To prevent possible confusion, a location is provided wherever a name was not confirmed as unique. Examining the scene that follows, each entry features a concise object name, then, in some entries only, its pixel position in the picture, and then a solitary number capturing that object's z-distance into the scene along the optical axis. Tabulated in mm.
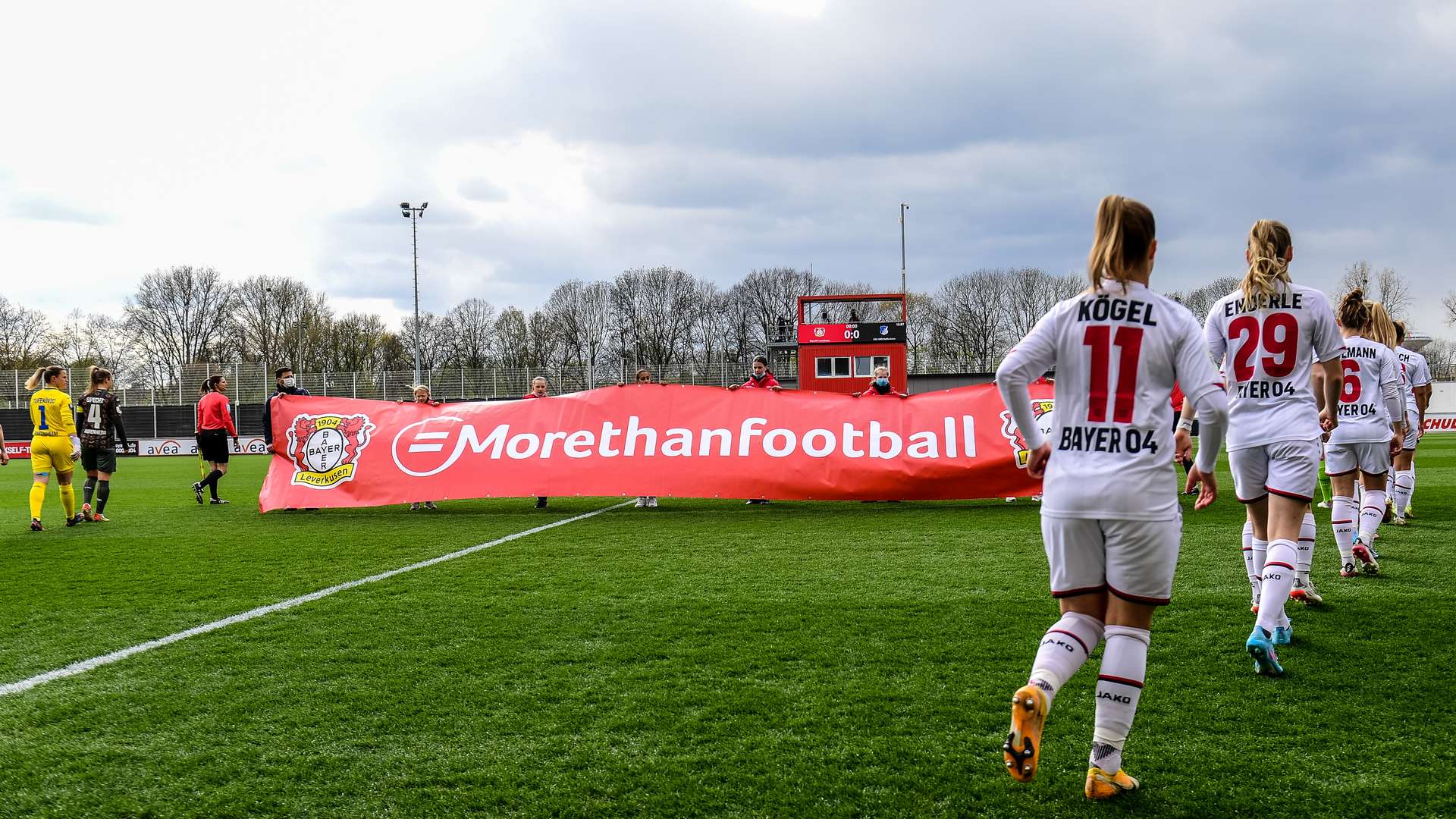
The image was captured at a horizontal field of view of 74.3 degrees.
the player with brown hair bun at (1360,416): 6504
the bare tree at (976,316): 74875
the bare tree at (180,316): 70438
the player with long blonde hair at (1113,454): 2879
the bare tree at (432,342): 72106
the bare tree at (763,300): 76250
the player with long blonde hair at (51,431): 10703
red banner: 11375
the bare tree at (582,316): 71438
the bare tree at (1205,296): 66875
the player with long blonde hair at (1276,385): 4480
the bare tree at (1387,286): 56344
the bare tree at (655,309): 73000
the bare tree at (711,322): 74875
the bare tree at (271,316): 71625
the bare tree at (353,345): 70875
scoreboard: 35438
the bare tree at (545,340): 70750
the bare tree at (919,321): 76562
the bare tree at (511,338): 70750
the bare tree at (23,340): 66188
